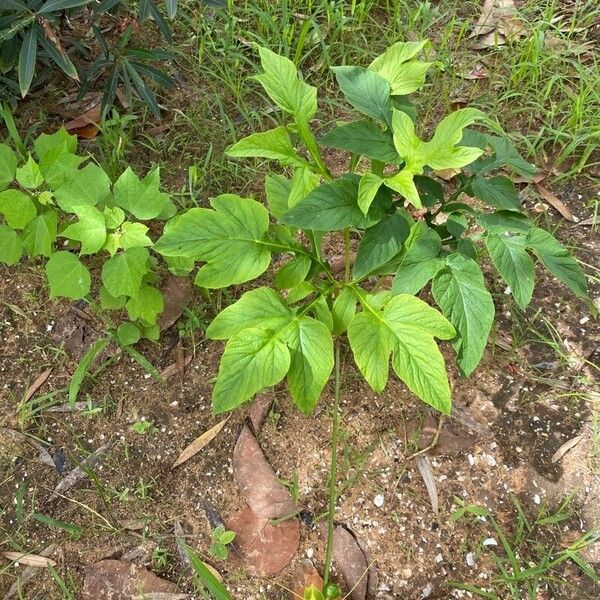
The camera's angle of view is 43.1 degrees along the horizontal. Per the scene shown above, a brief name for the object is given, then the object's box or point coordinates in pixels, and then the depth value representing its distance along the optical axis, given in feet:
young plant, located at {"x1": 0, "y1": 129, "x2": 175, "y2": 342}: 2.60
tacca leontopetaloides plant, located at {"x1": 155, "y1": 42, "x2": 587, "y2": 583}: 2.28
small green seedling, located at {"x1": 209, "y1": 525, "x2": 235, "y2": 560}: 2.51
